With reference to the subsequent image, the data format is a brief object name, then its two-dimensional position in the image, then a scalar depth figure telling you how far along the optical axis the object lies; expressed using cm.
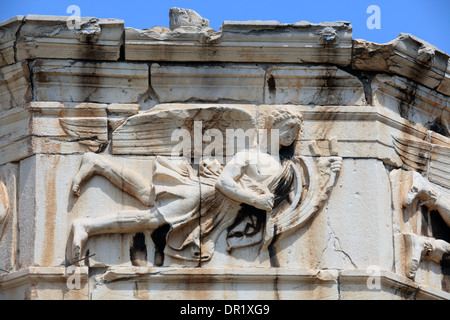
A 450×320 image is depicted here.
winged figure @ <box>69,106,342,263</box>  1112
